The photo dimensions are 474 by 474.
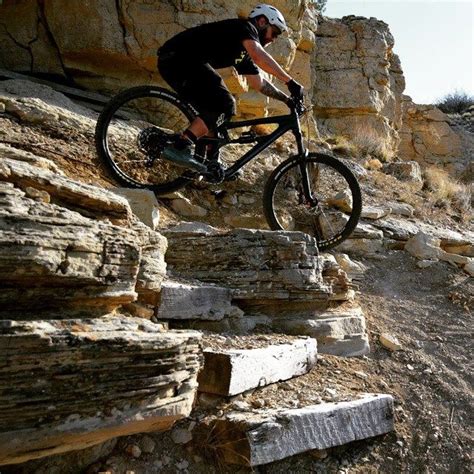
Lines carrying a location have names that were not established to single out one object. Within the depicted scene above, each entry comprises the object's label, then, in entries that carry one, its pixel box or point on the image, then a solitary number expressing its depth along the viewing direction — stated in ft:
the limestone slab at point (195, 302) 11.99
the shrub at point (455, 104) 77.51
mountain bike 16.65
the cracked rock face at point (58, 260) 7.94
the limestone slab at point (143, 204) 14.84
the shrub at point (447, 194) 29.22
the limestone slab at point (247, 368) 10.60
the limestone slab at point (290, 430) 9.83
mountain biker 15.81
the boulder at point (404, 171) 35.22
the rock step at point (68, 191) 8.87
